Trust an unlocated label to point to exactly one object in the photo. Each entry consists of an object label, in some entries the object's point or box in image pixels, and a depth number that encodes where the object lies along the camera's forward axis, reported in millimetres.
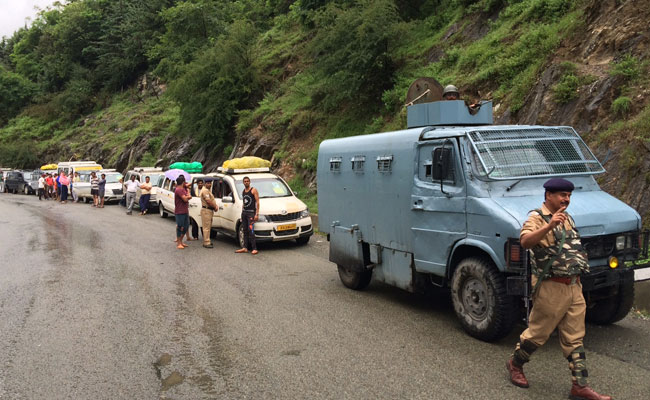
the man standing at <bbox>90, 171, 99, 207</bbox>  27094
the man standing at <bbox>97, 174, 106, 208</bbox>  26434
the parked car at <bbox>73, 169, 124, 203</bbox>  28672
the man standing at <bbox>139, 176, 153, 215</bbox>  22345
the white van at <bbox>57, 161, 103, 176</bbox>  32781
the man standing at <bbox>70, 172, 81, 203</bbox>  31062
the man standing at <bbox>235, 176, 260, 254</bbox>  12266
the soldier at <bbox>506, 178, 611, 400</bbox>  4223
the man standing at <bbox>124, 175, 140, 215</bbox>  23284
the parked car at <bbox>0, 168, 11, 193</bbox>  43584
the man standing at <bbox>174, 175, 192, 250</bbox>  13484
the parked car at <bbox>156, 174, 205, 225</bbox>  20094
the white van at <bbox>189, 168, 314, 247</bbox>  12641
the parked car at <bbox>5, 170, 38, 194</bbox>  41188
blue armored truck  5492
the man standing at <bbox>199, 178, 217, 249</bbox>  13539
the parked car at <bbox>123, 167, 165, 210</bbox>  22719
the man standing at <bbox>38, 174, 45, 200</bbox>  34156
